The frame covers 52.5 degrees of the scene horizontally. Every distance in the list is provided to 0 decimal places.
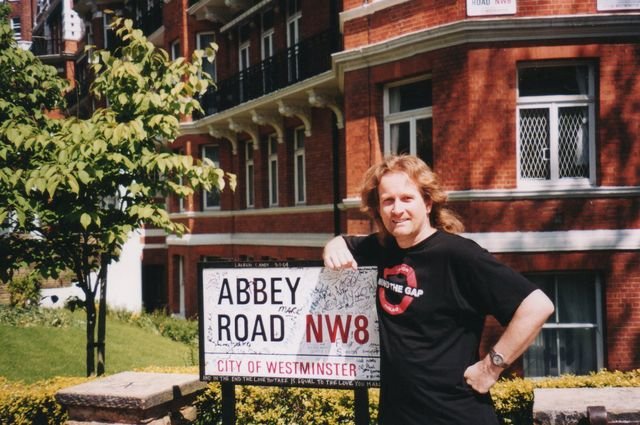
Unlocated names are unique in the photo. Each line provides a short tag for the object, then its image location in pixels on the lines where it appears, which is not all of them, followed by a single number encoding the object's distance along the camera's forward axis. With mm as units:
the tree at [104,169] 6797
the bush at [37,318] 16594
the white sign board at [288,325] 4070
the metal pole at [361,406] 4208
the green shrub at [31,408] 5836
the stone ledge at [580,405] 3719
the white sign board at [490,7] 10344
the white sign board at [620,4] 10195
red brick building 10305
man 3029
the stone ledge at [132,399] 4691
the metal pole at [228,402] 4527
